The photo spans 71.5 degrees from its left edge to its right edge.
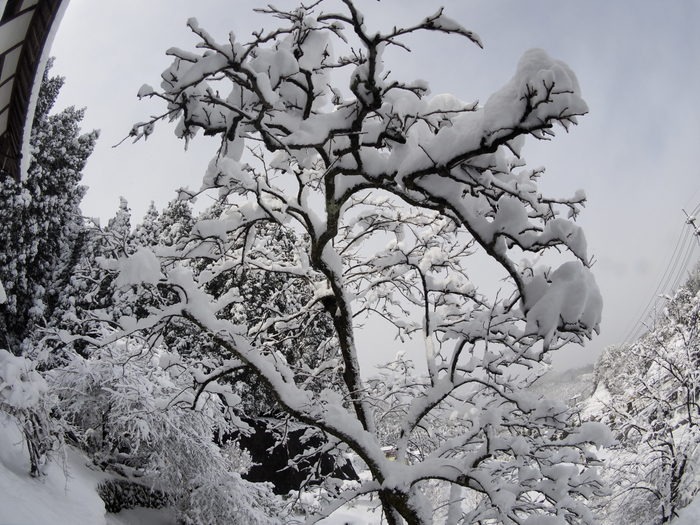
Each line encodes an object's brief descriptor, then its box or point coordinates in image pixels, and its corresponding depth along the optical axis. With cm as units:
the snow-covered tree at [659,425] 992
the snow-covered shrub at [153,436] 945
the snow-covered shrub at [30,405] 598
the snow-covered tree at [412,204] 348
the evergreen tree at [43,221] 1544
